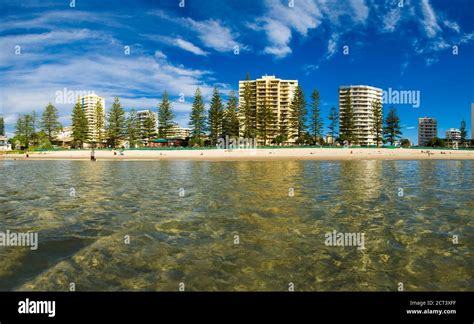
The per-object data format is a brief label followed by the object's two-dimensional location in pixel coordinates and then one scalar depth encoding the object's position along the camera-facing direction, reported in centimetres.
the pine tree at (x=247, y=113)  8494
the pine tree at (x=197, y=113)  8200
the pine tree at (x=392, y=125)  8625
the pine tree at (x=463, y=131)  10130
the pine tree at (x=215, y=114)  8325
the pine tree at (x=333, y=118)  8656
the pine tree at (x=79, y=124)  9038
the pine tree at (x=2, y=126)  10082
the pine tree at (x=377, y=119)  8819
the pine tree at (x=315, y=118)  8524
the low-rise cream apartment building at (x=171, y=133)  8694
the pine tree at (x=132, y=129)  8994
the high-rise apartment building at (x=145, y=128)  8862
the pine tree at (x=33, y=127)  10200
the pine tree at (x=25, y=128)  10300
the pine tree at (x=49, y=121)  9450
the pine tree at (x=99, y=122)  9306
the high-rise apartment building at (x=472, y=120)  10744
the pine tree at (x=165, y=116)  8400
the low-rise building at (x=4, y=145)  9682
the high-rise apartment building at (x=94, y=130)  9486
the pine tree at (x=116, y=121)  8831
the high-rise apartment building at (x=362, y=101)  15888
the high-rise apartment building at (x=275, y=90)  14038
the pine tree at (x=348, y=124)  8669
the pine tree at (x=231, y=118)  8325
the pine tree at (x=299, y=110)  8681
